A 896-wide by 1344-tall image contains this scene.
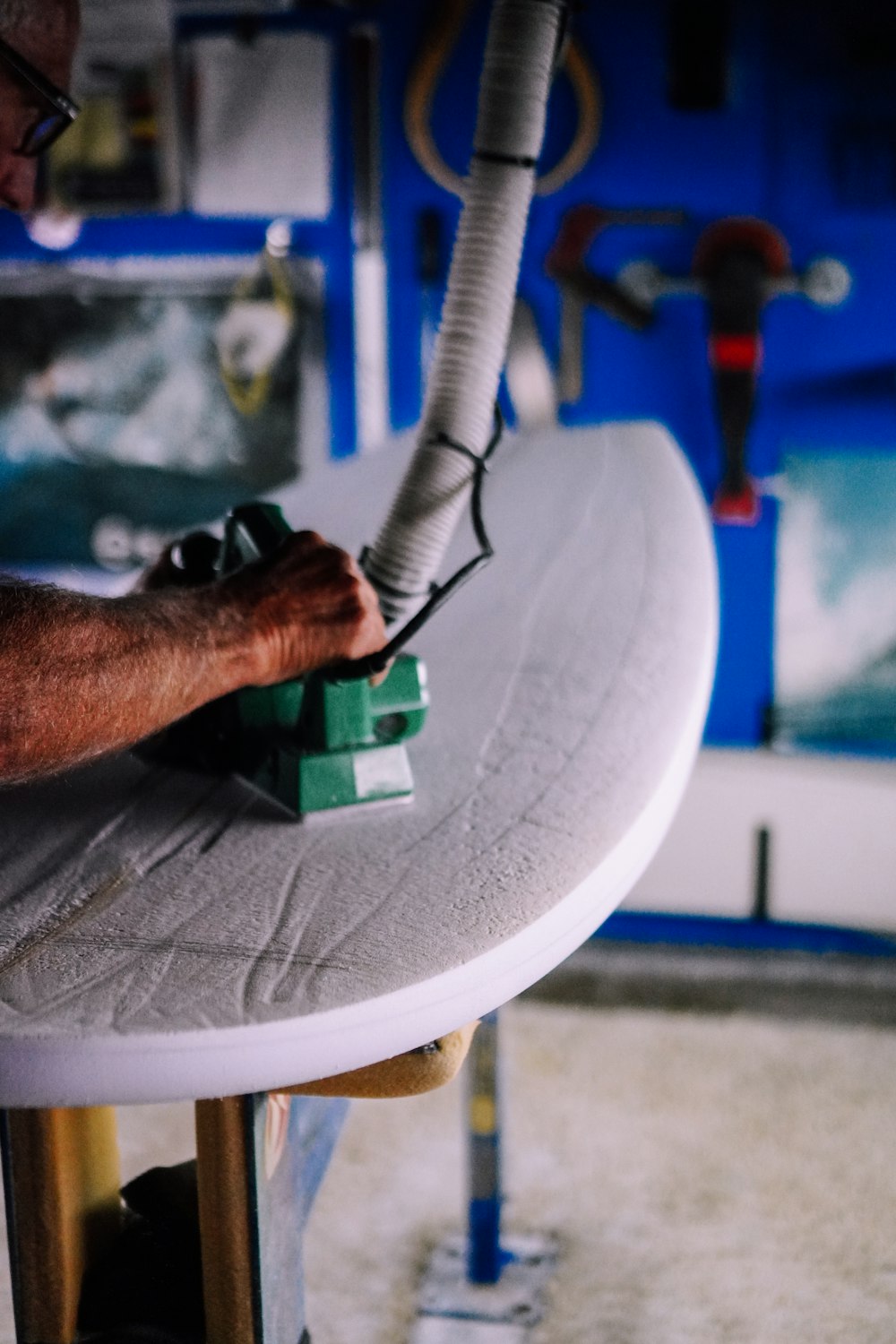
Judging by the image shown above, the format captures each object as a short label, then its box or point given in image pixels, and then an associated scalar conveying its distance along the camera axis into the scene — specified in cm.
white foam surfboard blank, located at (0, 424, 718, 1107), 74
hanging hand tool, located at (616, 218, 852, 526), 245
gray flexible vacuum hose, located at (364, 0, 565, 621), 118
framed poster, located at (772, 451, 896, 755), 258
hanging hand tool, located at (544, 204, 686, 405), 251
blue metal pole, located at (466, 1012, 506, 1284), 171
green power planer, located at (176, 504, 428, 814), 103
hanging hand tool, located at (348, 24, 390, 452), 252
